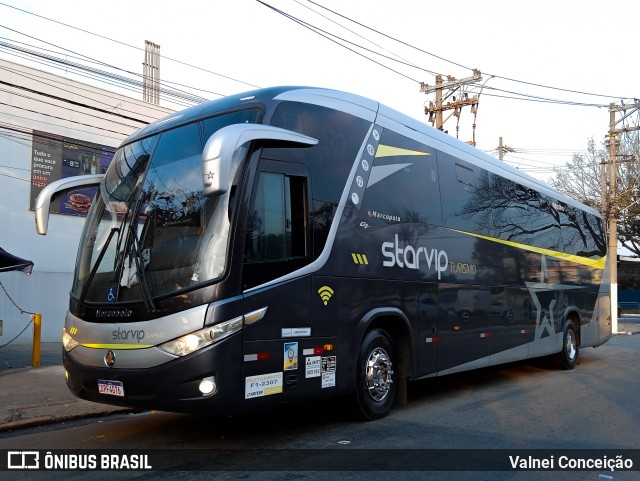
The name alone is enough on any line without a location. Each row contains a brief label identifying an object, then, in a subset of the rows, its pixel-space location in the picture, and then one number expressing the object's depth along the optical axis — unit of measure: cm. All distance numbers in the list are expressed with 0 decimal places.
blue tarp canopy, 1047
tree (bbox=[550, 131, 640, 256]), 3681
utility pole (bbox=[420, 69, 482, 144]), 2434
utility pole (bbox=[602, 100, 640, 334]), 2850
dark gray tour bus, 585
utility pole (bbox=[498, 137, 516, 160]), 3594
